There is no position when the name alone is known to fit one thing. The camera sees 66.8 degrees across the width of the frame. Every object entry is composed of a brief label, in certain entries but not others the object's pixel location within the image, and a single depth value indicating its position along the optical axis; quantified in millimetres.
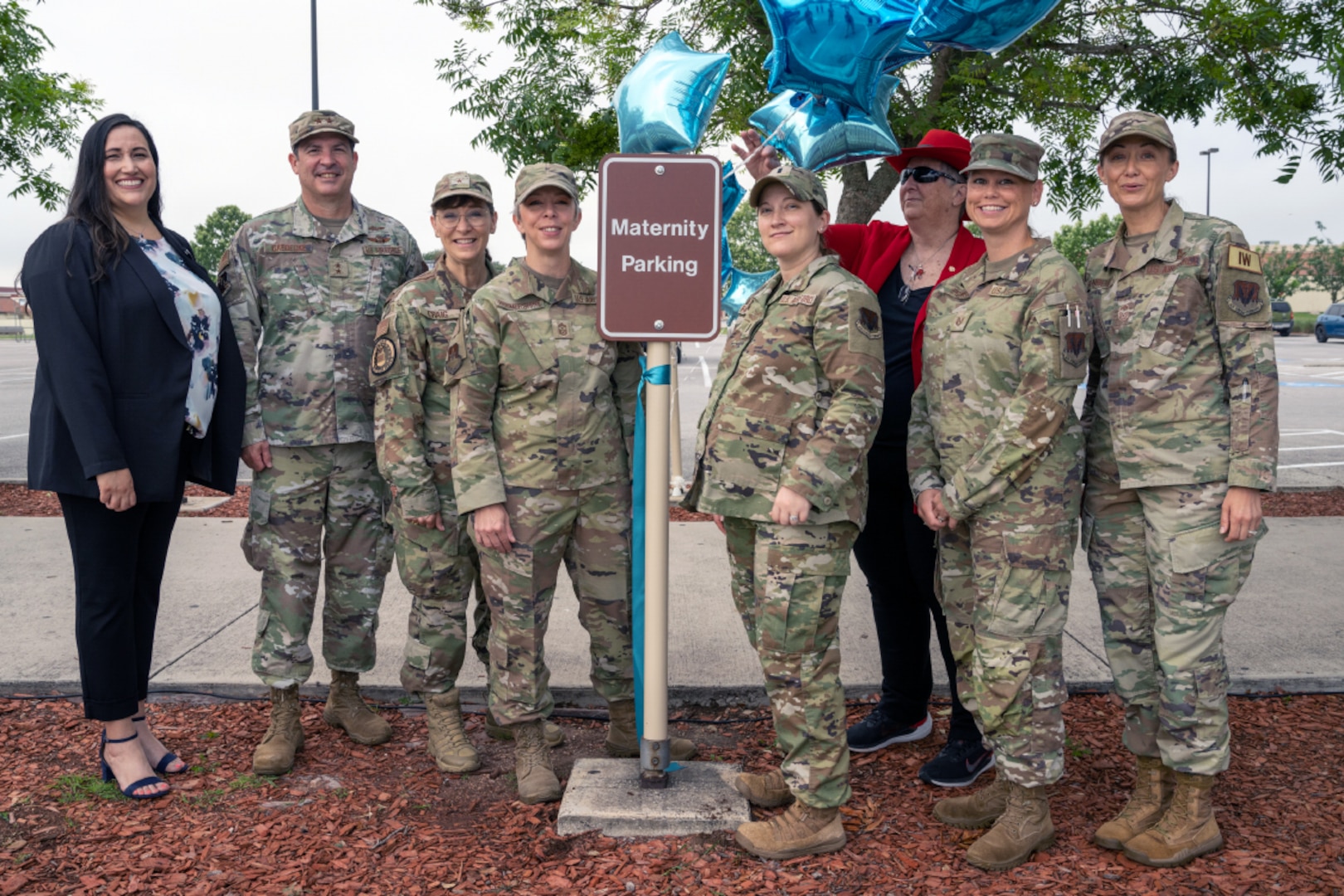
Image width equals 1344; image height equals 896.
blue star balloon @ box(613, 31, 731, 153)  3756
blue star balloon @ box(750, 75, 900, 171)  3809
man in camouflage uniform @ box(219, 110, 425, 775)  3732
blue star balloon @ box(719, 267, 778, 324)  5875
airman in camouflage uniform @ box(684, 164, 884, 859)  2926
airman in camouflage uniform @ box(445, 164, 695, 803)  3324
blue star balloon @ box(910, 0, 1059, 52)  3465
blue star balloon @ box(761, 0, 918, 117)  3535
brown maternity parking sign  3062
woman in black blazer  3230
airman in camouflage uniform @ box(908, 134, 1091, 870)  2881
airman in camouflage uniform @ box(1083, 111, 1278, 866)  2875
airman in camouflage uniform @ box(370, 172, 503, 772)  3557
